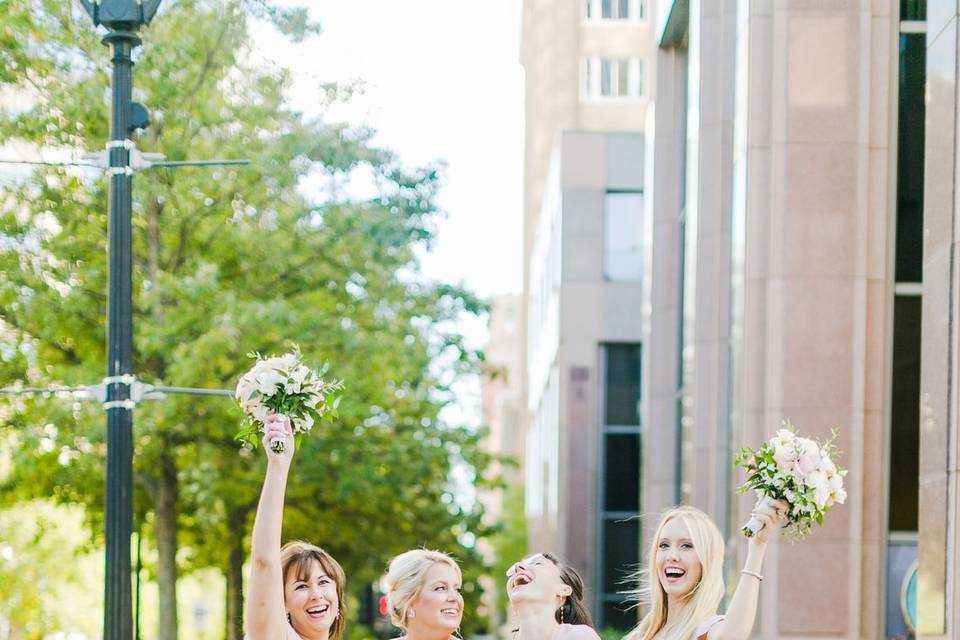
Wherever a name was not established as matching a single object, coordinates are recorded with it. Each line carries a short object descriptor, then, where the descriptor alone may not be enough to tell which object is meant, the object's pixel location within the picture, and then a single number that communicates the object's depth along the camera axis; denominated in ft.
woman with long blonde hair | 23.39
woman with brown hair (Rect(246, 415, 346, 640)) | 20.18
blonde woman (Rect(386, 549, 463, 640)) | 22.21
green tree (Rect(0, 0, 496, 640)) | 73.46
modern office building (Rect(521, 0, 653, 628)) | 129.29
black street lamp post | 28.84
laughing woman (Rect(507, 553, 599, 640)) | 22.11
